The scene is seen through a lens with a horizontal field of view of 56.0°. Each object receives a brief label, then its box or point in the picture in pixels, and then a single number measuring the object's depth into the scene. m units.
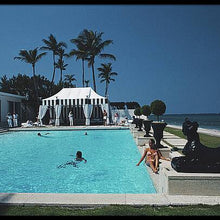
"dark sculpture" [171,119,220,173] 3.23
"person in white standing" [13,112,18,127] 20.20
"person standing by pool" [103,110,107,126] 19.95
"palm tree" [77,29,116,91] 27.58
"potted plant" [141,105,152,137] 12.10
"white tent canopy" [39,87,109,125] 19.62
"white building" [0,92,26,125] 21.48
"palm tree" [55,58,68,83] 37.55
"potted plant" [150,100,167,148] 7.27
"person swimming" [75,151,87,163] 6.94
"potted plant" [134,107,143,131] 19.02
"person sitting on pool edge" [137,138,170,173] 4.96
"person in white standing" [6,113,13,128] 19.51
